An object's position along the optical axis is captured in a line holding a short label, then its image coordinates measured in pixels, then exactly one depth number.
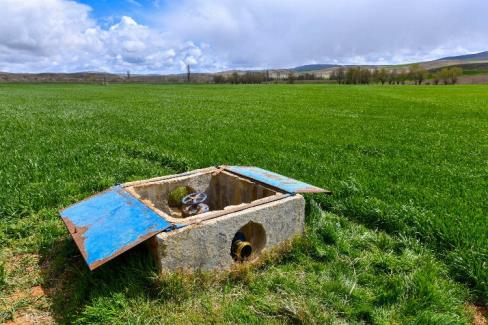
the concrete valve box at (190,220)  3.86
